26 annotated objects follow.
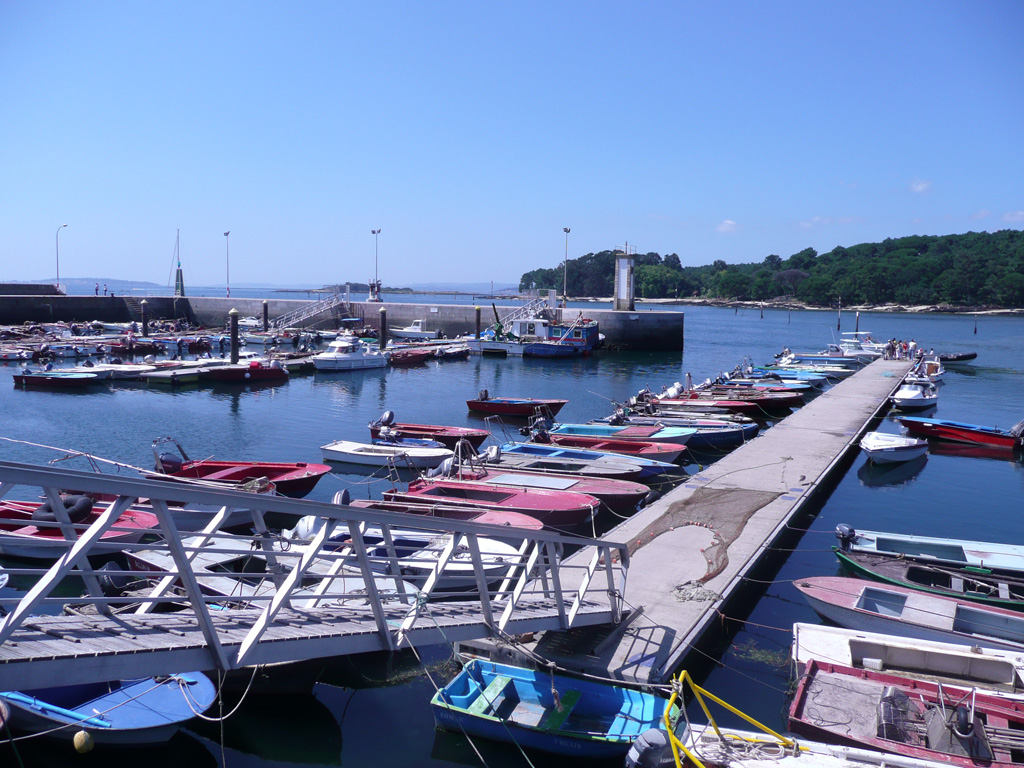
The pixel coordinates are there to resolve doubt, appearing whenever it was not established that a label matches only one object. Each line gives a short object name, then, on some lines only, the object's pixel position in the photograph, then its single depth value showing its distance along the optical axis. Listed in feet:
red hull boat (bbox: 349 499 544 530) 50.14
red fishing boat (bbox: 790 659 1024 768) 25.50
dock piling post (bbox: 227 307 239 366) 162.20
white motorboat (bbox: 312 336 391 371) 163.02
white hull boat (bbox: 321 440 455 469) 76.28
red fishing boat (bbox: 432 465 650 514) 60.59
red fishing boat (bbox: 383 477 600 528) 54.95
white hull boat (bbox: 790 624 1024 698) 31.17
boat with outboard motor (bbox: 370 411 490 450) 84.33
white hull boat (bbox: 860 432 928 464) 81.10
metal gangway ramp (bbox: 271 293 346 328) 244.38
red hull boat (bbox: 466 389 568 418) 107.25
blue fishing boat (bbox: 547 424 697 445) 83.97
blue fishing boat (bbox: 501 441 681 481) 70.49
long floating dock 32.55
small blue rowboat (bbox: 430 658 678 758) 27.91
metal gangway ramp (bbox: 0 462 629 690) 16.61
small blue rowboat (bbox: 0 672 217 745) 28.09
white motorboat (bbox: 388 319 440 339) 232.12
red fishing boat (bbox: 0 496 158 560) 43.73
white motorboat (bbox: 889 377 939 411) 115.34
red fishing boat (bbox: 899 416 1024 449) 92.92
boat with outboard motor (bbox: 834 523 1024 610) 40.63
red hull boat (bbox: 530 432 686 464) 77.36
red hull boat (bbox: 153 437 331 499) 62.28
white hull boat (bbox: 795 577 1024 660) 35.68
